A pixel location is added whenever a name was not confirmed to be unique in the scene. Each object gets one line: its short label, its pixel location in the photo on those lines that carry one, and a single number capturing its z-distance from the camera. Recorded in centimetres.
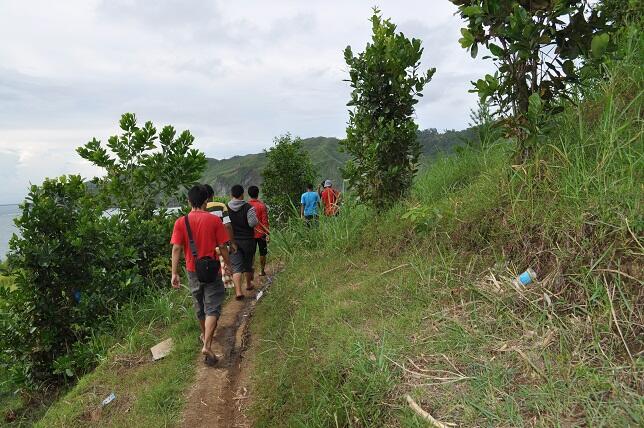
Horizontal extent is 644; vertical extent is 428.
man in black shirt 716
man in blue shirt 961
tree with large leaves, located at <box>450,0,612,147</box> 362
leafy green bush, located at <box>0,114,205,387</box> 676
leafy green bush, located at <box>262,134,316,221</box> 1620
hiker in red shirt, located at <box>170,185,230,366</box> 504
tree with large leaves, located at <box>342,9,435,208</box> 646
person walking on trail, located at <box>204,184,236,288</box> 661
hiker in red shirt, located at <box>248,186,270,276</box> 781
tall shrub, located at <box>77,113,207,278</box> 910
